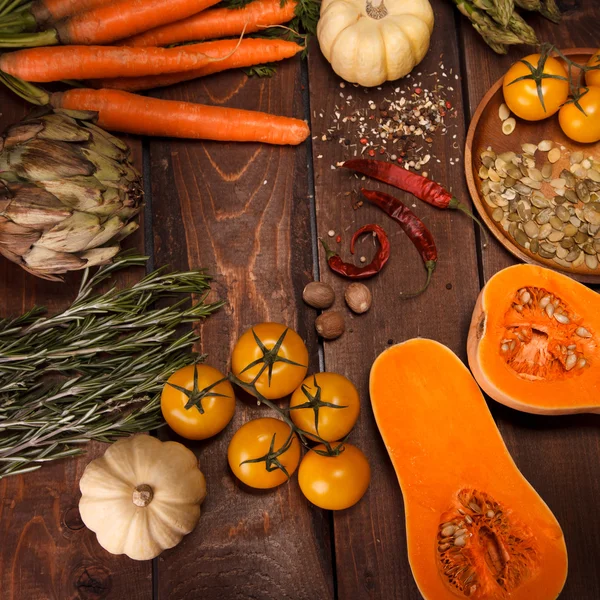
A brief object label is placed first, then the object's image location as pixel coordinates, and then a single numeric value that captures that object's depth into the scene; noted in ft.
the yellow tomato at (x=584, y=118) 2.32
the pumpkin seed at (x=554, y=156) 2.41
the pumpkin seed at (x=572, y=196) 2.37
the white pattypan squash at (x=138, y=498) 2.03
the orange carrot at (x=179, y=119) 2.32
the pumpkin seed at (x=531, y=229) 2.35
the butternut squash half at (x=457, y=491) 2.09
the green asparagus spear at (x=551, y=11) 2.40
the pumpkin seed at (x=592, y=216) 2.34
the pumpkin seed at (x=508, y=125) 2.42
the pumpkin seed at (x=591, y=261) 2.34
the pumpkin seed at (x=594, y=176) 2.39
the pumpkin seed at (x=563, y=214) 2.36
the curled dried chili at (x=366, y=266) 2.32
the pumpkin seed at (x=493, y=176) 2.38
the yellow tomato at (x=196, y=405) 2.09
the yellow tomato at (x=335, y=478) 2.08
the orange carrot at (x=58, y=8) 2.28
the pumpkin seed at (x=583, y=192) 2.37
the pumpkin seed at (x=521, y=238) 2.35
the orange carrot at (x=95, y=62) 2.26
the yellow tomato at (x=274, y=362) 2.13
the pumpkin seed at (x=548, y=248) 2.34
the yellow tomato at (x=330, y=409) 2.10
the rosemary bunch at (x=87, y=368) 2.14
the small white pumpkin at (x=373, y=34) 2.28
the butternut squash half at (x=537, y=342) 2.14
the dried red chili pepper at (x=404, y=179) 2.35
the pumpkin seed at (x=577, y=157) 2.41
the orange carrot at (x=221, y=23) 2.38
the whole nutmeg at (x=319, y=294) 2.29
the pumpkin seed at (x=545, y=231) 2.35
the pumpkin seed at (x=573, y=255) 2.34
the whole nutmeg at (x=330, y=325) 2.27
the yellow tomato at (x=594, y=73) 2.34
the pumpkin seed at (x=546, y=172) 2.40
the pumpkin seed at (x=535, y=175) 2.39
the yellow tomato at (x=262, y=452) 2.09
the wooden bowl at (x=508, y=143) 2.33
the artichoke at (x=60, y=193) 2.03
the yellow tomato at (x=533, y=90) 2.31
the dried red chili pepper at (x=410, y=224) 2.34
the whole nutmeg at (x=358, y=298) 2.29
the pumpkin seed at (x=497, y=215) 2.36
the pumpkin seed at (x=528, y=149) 2.41
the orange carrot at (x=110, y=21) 2.28
